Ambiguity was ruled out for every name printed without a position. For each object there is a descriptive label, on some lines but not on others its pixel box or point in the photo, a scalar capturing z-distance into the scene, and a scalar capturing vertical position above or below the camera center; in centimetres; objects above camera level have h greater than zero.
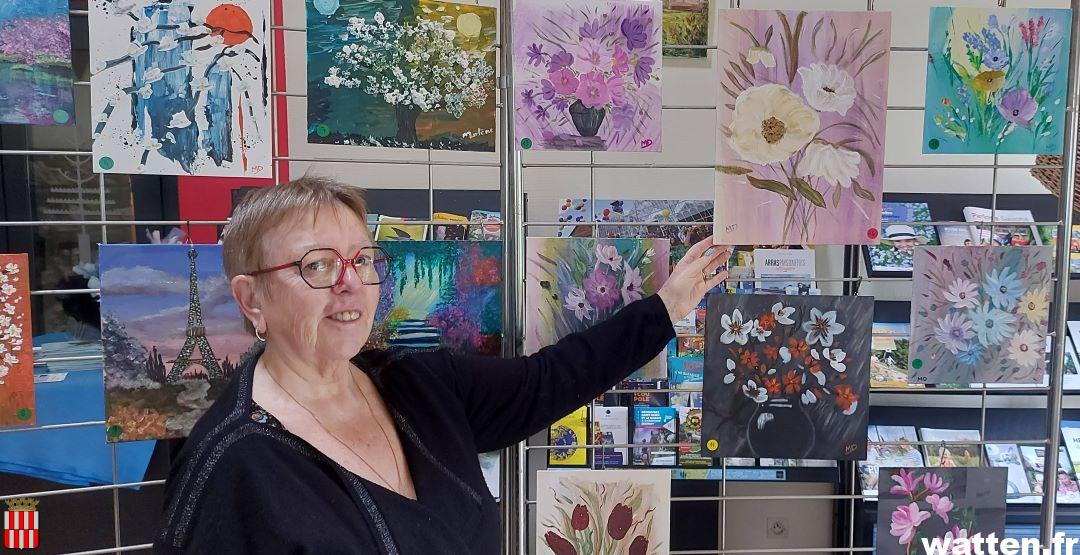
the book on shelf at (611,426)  207 -57
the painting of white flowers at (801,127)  153 +22
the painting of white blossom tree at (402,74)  145 +31
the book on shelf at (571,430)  191 -54
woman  106 -33
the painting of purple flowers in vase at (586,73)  149 +33
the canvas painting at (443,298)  155 -16
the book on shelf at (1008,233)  238 -1
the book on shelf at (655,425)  206 -57
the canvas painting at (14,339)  142 -23
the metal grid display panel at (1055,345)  159 -26
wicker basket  172 +14
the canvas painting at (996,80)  154 +32
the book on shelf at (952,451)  235 -74
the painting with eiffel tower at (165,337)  146 -23
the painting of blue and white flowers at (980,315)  162 -19
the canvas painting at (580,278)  159 -11
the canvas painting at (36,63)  135 +31
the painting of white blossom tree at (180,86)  138 +27
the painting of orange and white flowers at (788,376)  163 -34
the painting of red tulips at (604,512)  166 -66
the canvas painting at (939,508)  169 -66
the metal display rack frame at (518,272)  153 -10
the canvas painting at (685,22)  160 +46
